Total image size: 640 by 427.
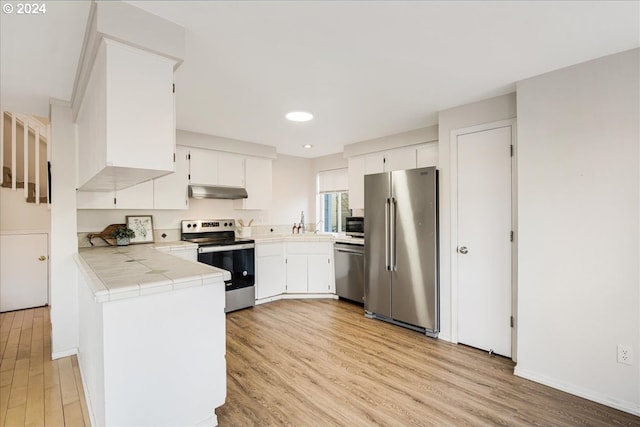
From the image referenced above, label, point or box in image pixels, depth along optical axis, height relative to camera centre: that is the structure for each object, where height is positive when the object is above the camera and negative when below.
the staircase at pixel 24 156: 4.04 +0.84
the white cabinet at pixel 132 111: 1.52 +0.55
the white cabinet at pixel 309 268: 4.57 -0.82
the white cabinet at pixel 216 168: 4.05 +0.64
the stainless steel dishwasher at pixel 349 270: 4.24 -0.82
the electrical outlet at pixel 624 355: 1.98 -0.94
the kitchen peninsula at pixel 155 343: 1.44 -0.67
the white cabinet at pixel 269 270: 4.29 -0.81
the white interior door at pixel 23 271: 3.98 -0.74
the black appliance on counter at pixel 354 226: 4.55 -0.19
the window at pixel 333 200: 5.30 +0.24
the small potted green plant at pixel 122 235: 3.38 -0.23
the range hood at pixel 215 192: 3.95 +0.30
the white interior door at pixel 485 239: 2.73 -0.25
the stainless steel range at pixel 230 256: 3.81 -0.53
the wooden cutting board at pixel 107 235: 3.38 -0.22
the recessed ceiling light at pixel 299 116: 3.21 +1.06
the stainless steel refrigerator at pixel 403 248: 3.20 -0.40
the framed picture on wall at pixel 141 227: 3.68 -0.15
